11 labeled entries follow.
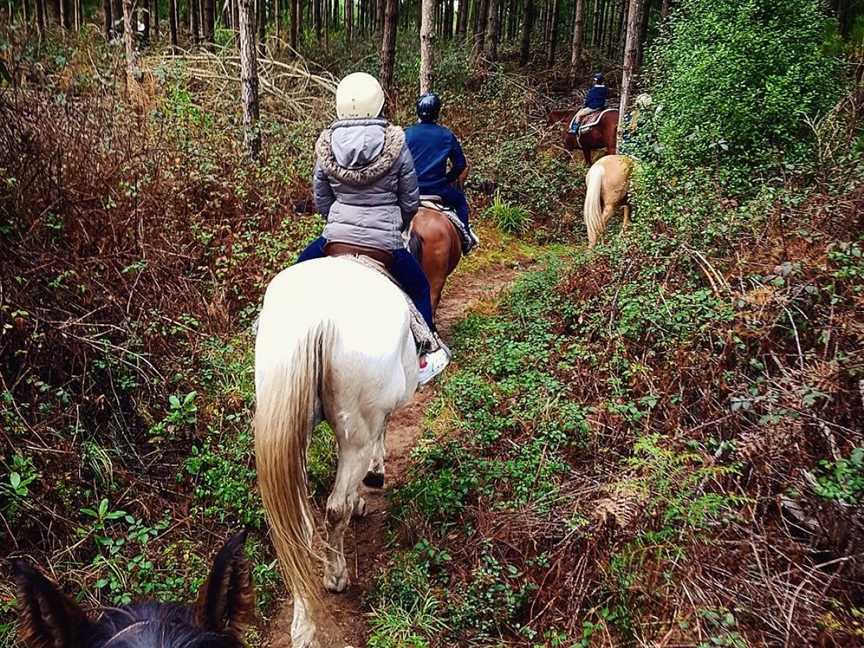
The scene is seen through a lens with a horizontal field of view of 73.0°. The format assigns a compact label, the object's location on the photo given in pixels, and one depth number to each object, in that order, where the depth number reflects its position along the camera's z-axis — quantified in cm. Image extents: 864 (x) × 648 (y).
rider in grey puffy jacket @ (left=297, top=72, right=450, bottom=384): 380
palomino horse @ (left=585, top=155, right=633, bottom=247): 898
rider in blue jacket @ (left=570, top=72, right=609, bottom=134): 1366
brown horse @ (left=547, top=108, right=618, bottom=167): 1326
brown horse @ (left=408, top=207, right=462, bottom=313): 589
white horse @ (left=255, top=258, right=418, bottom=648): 292
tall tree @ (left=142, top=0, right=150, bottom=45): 1376
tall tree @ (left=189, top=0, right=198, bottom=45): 1919
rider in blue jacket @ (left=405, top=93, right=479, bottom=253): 595
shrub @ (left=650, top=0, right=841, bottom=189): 643
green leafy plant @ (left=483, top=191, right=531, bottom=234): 1083
